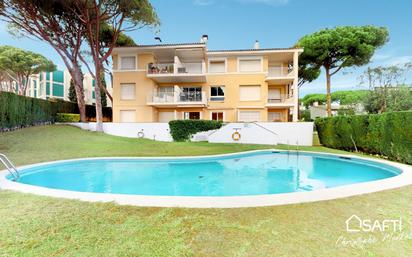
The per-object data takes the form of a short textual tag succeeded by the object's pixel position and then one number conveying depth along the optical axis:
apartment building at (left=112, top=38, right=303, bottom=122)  20.91
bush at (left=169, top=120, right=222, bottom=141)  17.09
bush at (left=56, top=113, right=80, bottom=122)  19.56
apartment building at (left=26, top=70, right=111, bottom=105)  42.38
